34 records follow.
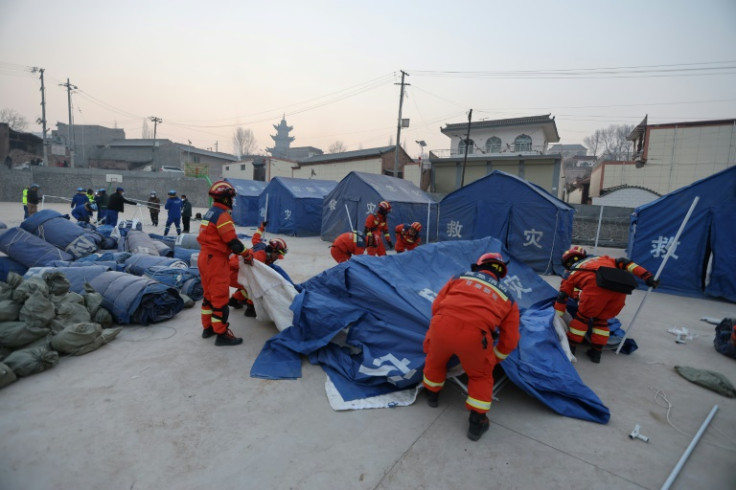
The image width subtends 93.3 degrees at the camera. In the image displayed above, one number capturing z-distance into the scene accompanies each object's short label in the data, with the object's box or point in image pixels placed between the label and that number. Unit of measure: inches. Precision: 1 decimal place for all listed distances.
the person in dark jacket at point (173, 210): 432.8
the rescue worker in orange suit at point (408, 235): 285.4
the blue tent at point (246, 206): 617.6
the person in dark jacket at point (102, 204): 430.1
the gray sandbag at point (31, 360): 115.9
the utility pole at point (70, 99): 1141.1
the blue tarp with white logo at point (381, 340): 114.0
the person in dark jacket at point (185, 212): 466.6
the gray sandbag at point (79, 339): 131.3
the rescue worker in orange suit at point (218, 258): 147.3
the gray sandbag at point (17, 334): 121.3
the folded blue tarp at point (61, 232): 237.5
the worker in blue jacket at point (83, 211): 379.8
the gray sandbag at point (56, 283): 148.5
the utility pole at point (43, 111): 956.1
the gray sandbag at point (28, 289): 132.8
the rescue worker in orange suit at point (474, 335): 96.5
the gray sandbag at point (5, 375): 109.2
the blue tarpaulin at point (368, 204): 459.8
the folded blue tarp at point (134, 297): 161.2
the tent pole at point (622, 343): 158.9
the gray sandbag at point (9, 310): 125.4
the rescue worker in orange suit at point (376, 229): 279.9
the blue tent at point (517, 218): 354.3
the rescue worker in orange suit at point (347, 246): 252.8
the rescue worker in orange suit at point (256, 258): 176.2
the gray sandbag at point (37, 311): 128.3
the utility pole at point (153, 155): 1512.8
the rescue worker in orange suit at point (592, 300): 149.9
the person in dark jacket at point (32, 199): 421.1
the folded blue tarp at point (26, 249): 208.4
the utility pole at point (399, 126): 849.5
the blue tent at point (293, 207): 532.7
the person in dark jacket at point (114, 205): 384.1
